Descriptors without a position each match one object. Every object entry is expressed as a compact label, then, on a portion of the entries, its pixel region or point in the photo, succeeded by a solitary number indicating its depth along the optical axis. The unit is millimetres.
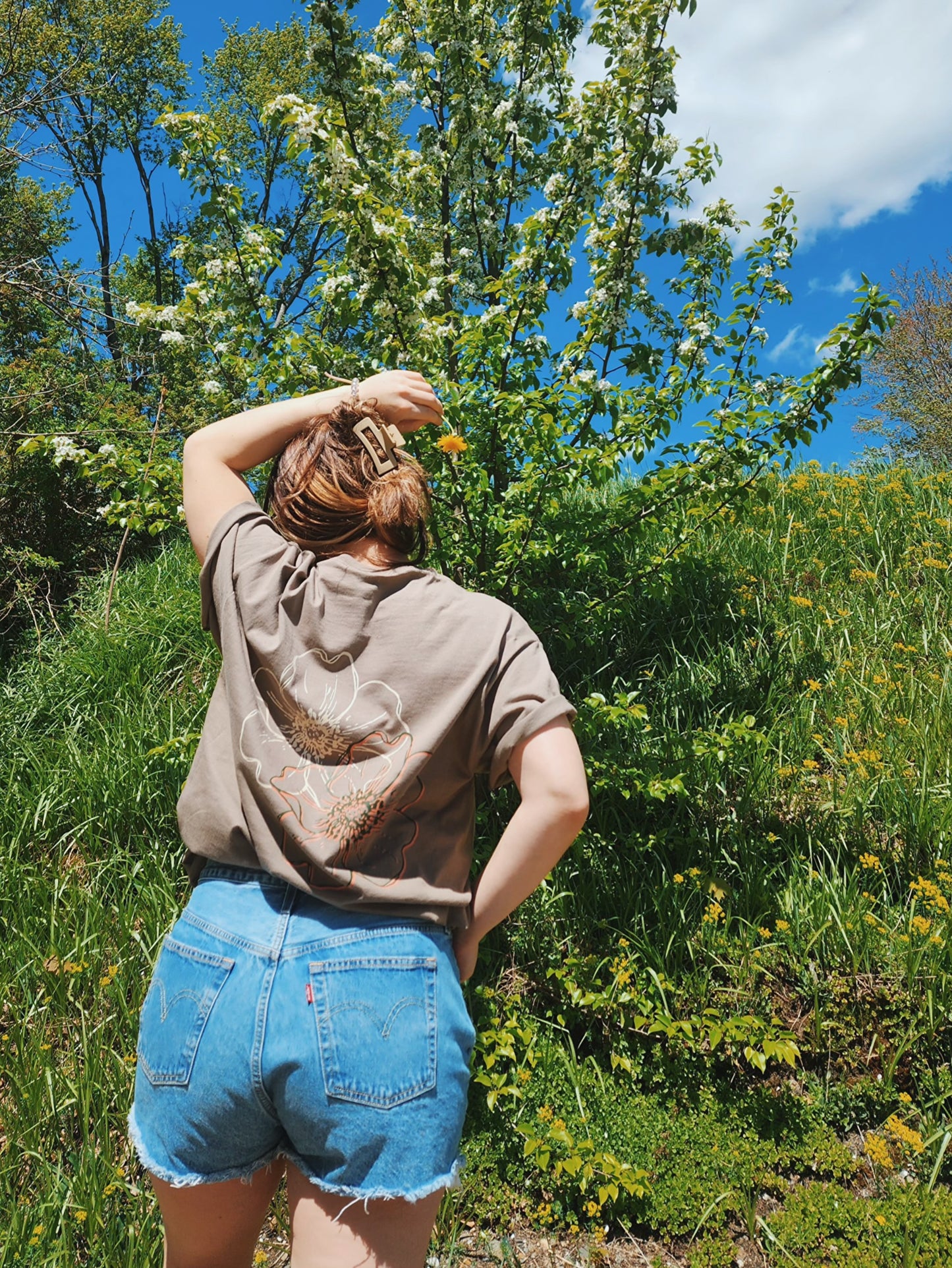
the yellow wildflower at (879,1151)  2633
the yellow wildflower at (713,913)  3191
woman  1156
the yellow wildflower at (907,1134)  2627
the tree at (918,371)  21762
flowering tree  3186
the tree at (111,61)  16172
